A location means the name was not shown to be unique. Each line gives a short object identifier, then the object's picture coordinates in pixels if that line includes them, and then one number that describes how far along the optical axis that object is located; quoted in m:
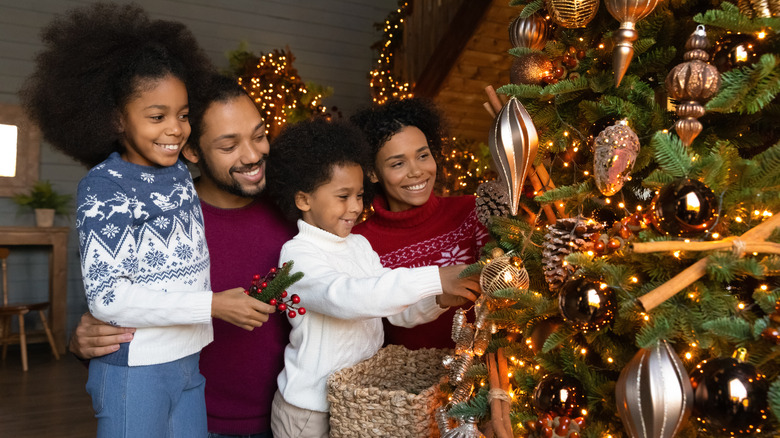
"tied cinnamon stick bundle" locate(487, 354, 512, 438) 0.94
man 1.65
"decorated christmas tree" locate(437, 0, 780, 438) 0.76
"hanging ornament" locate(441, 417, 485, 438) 1.06
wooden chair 4.34
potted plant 4.84
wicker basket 1.23
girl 1.29
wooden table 4.62
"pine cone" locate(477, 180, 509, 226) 1.34
